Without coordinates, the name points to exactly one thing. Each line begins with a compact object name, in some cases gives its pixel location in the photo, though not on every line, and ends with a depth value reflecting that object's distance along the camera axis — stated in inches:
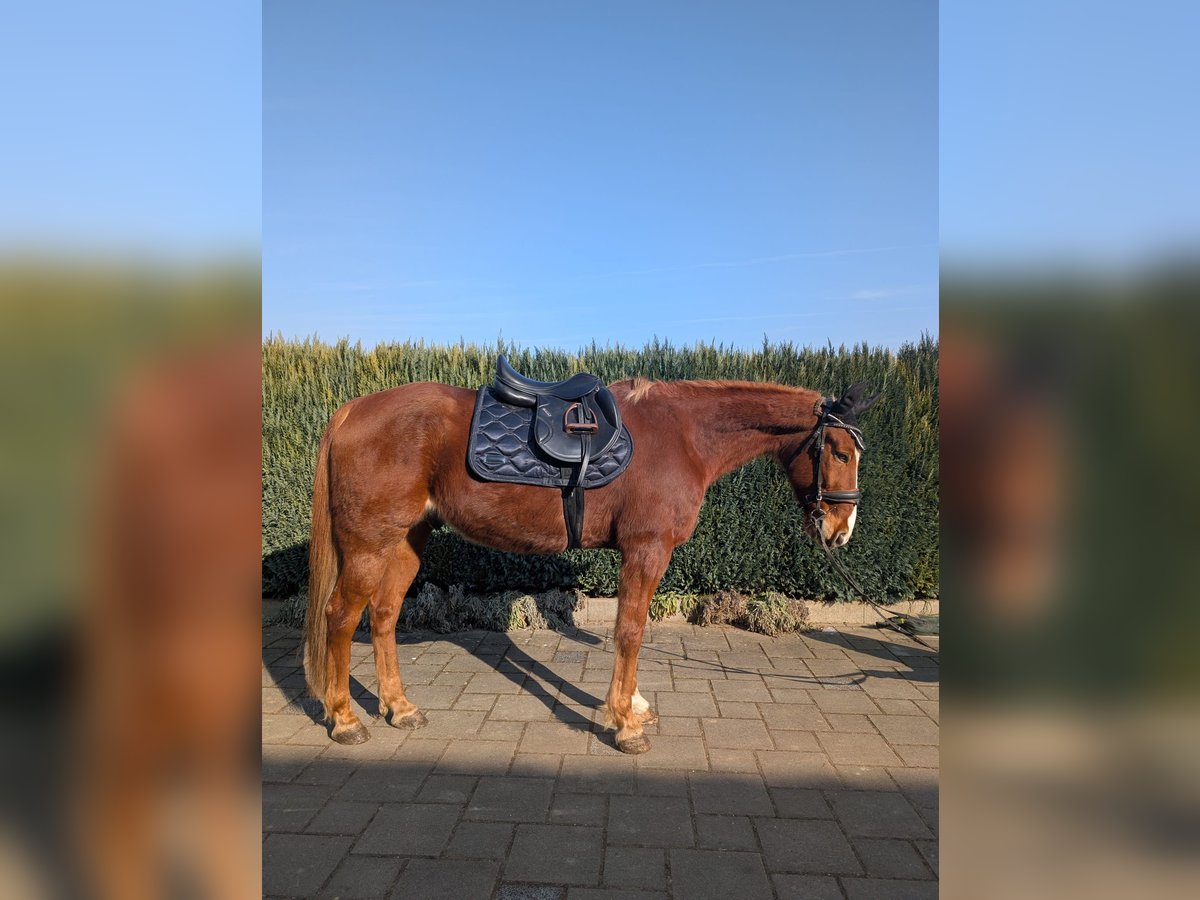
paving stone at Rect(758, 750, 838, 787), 129.7
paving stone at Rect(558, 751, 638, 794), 125.9
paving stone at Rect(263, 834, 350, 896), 97.7
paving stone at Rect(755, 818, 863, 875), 103.0
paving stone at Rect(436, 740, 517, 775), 132.8
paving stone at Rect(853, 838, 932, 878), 101.3
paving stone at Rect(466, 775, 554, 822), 116.7
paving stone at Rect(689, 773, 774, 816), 118.7
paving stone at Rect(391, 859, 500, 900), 96.7
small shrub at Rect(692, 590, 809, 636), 230.4
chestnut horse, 146.4
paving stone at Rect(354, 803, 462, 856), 107.1
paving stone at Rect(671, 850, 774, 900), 96.7
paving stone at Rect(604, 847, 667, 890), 98.6
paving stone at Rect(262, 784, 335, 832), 113.7
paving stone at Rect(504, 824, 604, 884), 100.3
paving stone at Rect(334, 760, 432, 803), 123.0
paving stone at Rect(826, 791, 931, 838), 112.5
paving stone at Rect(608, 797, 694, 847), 109.3
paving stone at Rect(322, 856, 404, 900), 96.9
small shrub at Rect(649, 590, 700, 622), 241.9
